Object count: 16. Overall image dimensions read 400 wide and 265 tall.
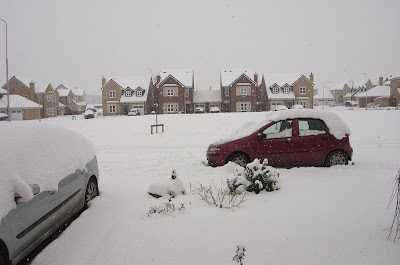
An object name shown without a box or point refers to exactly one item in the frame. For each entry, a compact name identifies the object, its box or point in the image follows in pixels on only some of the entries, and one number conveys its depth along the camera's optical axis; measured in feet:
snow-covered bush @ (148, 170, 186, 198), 18.52
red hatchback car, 26.07
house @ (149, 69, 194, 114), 169.17
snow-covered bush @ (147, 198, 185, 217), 15.63
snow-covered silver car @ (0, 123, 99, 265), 9.75
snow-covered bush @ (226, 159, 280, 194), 18.48
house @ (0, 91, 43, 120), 167.53
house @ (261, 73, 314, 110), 175.94
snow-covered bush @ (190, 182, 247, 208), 16.50
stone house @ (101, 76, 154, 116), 174.40
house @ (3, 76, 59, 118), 191.83
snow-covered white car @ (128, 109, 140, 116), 150.20
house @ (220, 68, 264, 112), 169.78
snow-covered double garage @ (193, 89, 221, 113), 181.78
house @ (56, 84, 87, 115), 240.94
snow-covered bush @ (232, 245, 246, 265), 8.30
